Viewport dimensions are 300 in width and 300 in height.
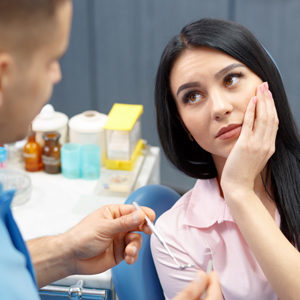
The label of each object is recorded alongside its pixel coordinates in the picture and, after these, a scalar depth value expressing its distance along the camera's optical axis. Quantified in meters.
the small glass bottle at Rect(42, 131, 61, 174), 1.92
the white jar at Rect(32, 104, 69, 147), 1.93
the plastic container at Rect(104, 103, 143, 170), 1.88
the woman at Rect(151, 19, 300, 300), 1.08
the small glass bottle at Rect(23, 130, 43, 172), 1.92
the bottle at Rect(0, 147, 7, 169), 1.91
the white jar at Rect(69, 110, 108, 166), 1.93
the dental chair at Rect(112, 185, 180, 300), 1.20
